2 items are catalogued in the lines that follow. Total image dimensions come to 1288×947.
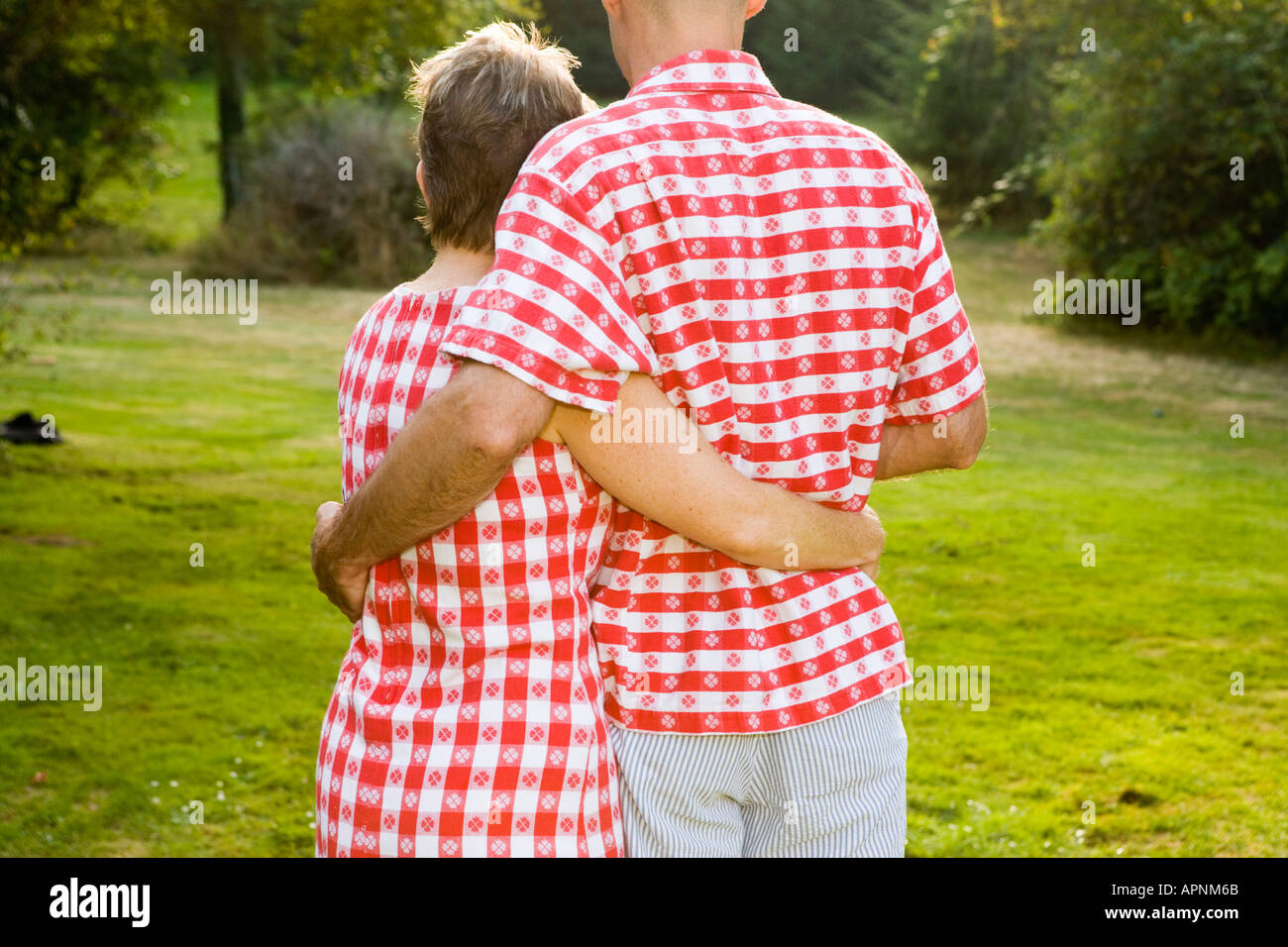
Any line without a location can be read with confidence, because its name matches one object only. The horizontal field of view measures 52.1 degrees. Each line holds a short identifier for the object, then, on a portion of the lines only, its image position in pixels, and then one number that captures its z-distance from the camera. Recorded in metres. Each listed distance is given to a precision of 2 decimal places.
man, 1.57
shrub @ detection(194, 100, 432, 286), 20.58
